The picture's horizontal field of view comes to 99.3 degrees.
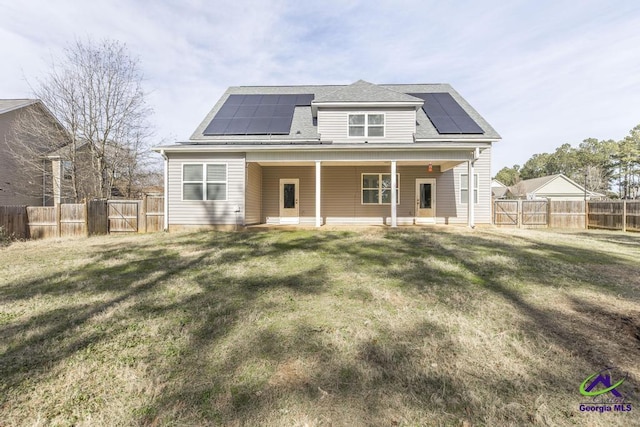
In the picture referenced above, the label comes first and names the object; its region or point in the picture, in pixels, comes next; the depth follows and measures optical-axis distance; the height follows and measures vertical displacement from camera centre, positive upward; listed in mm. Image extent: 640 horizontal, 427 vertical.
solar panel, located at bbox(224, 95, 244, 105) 14422 +6004
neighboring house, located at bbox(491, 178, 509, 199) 41812 +3293
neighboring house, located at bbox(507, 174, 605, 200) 34500 +2619
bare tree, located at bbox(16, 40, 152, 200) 14594 +4992
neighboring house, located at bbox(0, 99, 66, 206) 15172 +2969
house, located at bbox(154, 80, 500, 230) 10633 +1691
